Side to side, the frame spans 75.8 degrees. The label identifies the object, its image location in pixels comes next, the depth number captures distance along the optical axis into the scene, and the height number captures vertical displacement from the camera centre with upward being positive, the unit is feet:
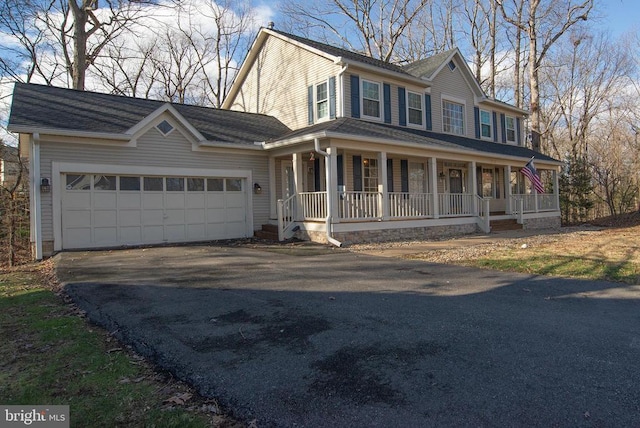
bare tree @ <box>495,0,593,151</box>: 76.13 +34.68
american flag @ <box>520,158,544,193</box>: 57.31 +5.21
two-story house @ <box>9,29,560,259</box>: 37.24 +6.85
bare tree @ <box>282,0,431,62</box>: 90.02 +42.07
